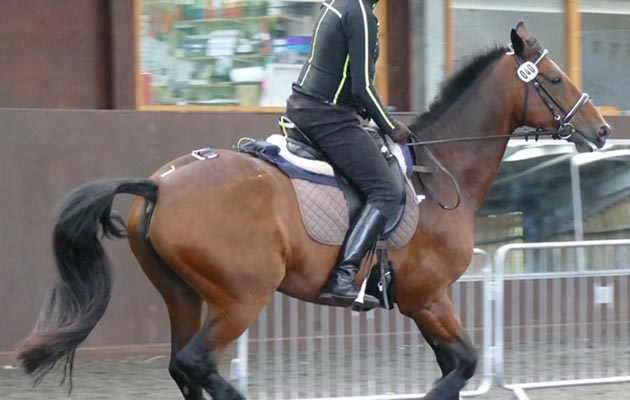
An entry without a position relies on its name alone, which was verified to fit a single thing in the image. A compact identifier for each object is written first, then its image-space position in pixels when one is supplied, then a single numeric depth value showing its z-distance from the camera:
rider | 13.40
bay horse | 12.81
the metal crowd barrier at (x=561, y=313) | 16.42
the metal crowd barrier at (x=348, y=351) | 15.62
